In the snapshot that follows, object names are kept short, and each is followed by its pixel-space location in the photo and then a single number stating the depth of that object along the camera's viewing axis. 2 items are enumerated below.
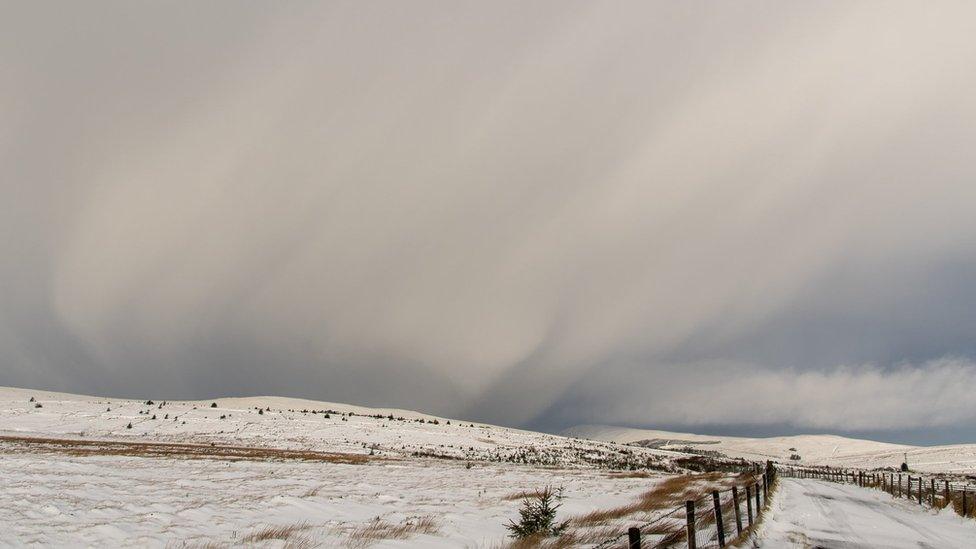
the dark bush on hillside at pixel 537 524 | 17.42
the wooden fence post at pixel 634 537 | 9.90
